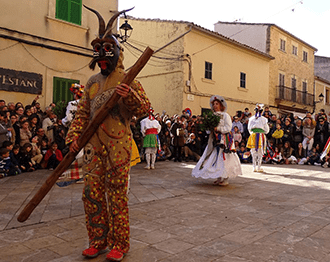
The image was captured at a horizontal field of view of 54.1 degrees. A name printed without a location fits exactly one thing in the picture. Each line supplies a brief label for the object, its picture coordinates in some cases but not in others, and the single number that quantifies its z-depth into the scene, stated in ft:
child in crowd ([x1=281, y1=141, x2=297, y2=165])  46.47
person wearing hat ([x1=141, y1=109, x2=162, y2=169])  35.78
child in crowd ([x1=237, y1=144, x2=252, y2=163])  45.68
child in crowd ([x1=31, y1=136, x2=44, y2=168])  31.53
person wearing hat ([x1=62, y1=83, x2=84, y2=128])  23.25
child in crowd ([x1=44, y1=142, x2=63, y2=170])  32.09
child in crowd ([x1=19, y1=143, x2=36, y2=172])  30.04
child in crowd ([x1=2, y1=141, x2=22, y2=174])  27.86
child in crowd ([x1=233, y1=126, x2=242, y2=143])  47.75
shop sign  35.58
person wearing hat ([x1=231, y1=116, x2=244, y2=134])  49.48
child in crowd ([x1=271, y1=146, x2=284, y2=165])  45.84
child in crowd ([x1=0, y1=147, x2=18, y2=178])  26.94
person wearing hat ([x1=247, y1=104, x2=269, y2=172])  33.65
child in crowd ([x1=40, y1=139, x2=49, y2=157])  32.78
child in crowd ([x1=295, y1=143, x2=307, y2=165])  47.56
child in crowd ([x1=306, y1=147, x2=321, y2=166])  45.09
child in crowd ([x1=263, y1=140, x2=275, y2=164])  36.80
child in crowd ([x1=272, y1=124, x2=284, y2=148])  47.70
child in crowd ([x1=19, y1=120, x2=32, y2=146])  30.86
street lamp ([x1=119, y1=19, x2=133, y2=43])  35.63
